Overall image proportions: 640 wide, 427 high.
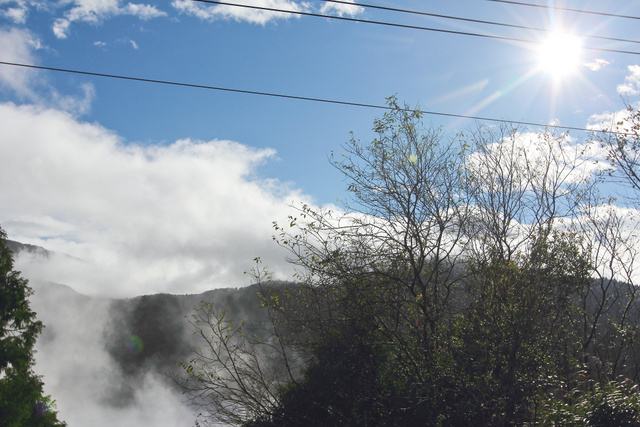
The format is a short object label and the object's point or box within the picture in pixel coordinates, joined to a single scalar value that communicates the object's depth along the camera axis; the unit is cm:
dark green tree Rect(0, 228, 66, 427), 1431
